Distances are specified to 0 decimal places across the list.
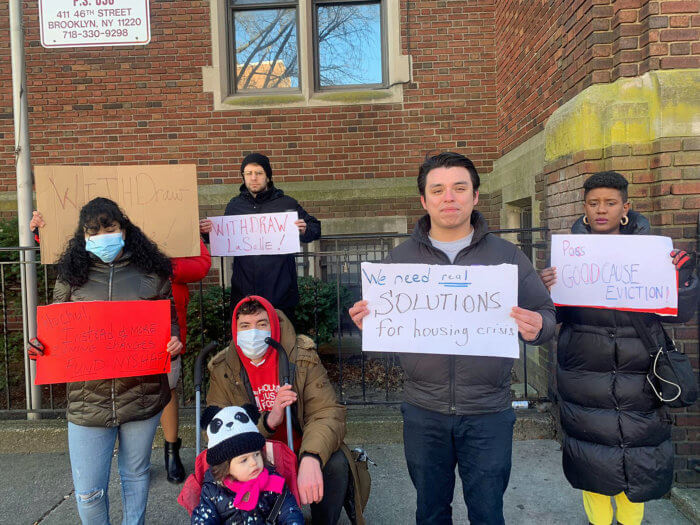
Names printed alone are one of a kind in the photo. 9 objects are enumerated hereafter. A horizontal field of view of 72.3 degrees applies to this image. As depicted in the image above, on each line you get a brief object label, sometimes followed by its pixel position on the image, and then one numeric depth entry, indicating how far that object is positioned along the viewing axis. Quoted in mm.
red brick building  5895
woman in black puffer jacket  2332
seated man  2365
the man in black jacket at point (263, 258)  3248
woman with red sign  2254
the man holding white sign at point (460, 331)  1915
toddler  1945
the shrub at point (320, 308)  4672
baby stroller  2061
